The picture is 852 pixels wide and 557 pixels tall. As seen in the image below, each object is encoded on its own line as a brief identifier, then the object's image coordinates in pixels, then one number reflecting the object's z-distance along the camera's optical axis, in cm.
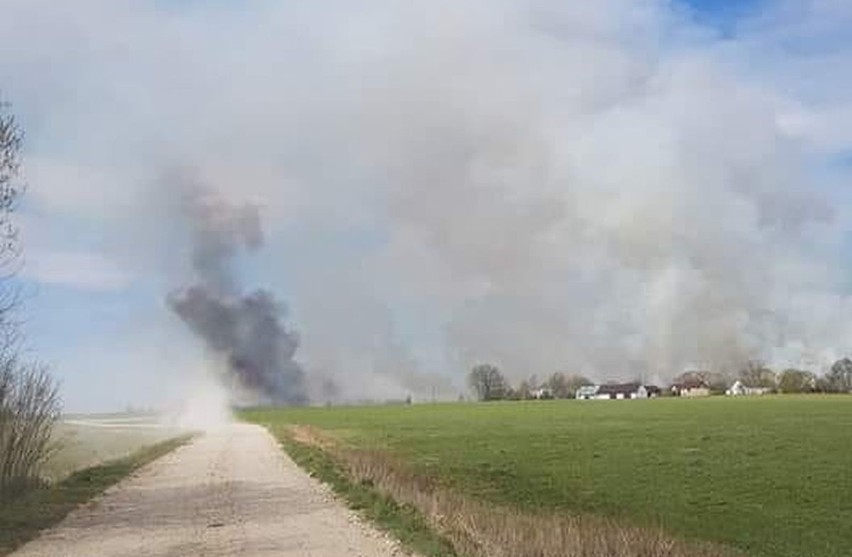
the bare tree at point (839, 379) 18875
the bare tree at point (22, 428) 2570
